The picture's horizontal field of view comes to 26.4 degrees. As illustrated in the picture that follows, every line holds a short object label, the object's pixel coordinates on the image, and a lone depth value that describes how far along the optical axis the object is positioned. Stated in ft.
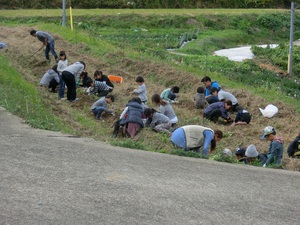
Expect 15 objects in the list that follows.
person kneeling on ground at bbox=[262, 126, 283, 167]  38.73
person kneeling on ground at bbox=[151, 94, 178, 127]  49.52
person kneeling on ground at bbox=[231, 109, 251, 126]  53.01
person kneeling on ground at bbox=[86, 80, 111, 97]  60.80
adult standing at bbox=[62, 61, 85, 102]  55.93
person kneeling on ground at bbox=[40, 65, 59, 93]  62.28
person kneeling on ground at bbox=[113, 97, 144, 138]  45.91
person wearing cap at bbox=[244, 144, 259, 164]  40.09
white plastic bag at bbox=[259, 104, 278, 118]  56.65
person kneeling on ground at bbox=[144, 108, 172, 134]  47.06
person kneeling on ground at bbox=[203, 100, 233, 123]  53.88
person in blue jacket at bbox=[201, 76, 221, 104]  58.18
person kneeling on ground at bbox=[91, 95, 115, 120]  52.85
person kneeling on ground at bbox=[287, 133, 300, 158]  42.98
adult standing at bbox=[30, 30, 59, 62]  75.26
